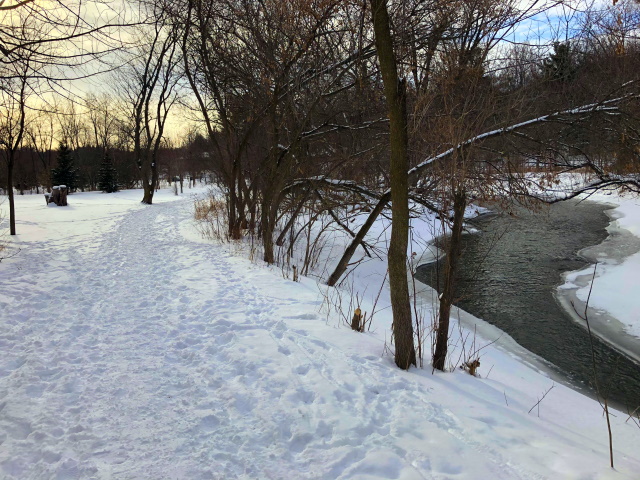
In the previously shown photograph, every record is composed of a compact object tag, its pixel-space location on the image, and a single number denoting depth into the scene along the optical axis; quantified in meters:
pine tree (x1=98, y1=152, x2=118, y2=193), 37.44
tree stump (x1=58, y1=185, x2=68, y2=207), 20.50
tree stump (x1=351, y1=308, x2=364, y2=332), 4.46
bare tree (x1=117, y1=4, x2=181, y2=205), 22.65
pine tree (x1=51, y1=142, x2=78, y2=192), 36.06
